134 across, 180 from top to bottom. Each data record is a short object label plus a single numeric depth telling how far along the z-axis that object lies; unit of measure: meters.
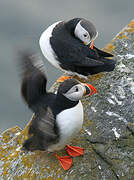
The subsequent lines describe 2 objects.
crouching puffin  10.32
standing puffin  7.89
